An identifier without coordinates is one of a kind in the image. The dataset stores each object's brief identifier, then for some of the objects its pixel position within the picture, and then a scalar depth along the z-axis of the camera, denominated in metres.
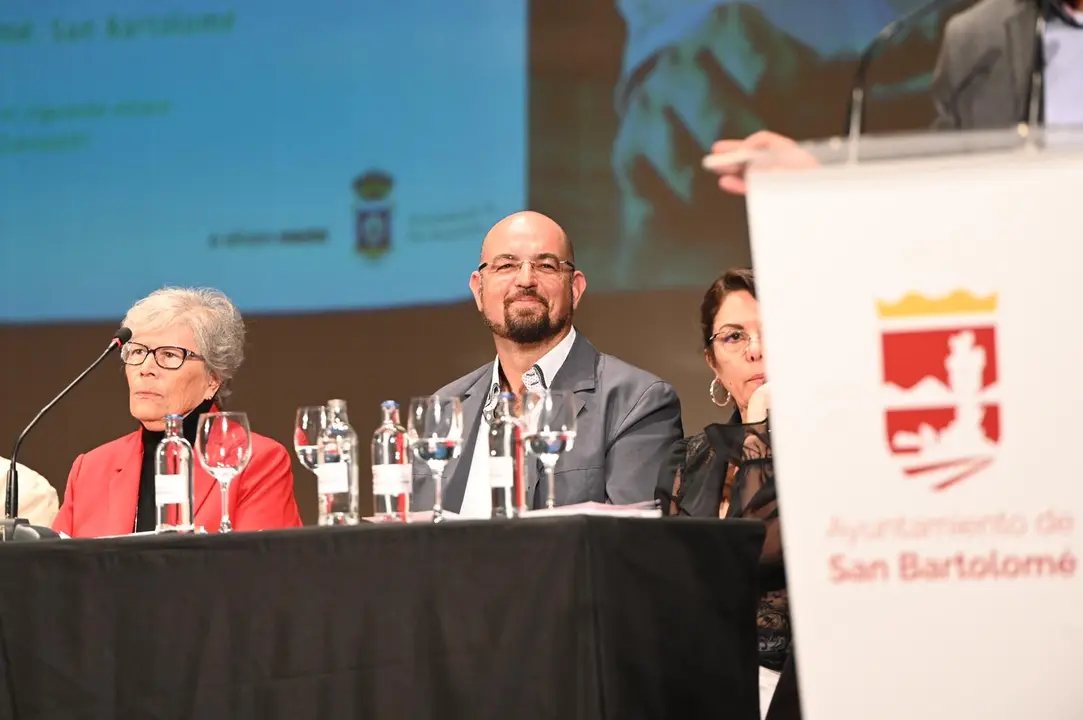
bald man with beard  5.98
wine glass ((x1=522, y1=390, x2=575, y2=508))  4.28
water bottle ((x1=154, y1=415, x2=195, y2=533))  4.54
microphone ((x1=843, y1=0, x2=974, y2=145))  2.73
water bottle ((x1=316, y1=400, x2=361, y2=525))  4.35
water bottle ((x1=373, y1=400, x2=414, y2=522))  4.41
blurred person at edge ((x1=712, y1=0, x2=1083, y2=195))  3.41
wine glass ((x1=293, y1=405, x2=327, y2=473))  4.58
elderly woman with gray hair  6.37
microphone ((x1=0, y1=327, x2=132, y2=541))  4.39
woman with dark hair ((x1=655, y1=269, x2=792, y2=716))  4.85
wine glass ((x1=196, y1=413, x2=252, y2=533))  4.62
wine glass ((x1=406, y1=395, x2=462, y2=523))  4.31
